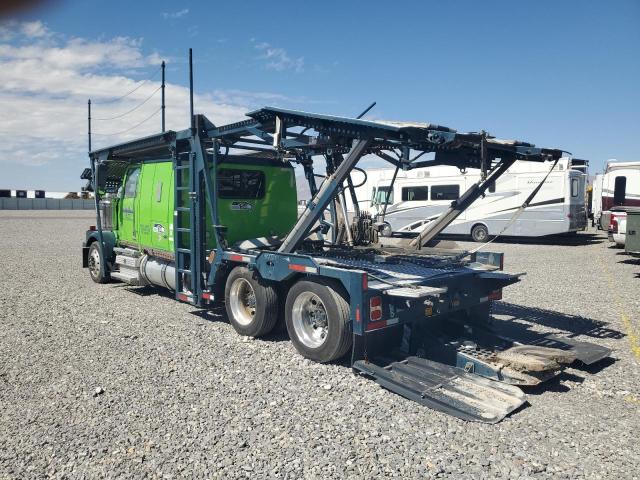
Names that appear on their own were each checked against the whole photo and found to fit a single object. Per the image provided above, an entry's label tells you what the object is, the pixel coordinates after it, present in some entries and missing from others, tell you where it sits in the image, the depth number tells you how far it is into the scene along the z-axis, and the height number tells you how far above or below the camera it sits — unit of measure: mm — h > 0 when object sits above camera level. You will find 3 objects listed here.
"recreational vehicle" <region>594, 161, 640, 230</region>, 19953 +876
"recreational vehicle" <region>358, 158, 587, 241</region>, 19281 +324
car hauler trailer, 5074 -709
